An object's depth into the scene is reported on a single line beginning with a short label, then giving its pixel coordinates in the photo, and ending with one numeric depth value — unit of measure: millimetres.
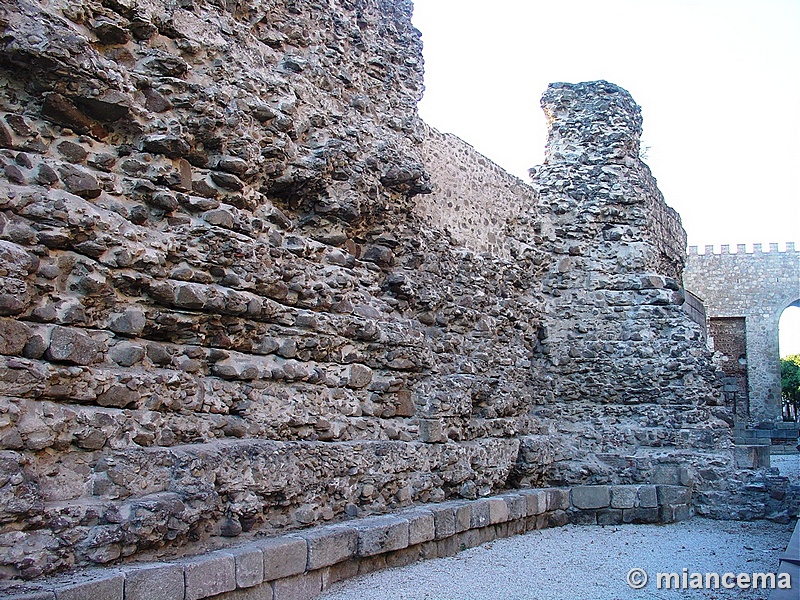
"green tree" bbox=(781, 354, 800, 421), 38125
